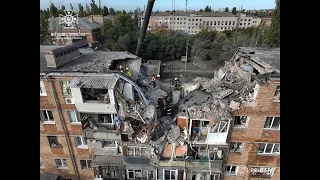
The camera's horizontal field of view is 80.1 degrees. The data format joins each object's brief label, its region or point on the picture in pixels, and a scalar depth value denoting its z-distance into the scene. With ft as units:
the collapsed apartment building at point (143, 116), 40.75
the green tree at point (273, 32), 121.49
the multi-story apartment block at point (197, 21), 270.05
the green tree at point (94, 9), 257.22
